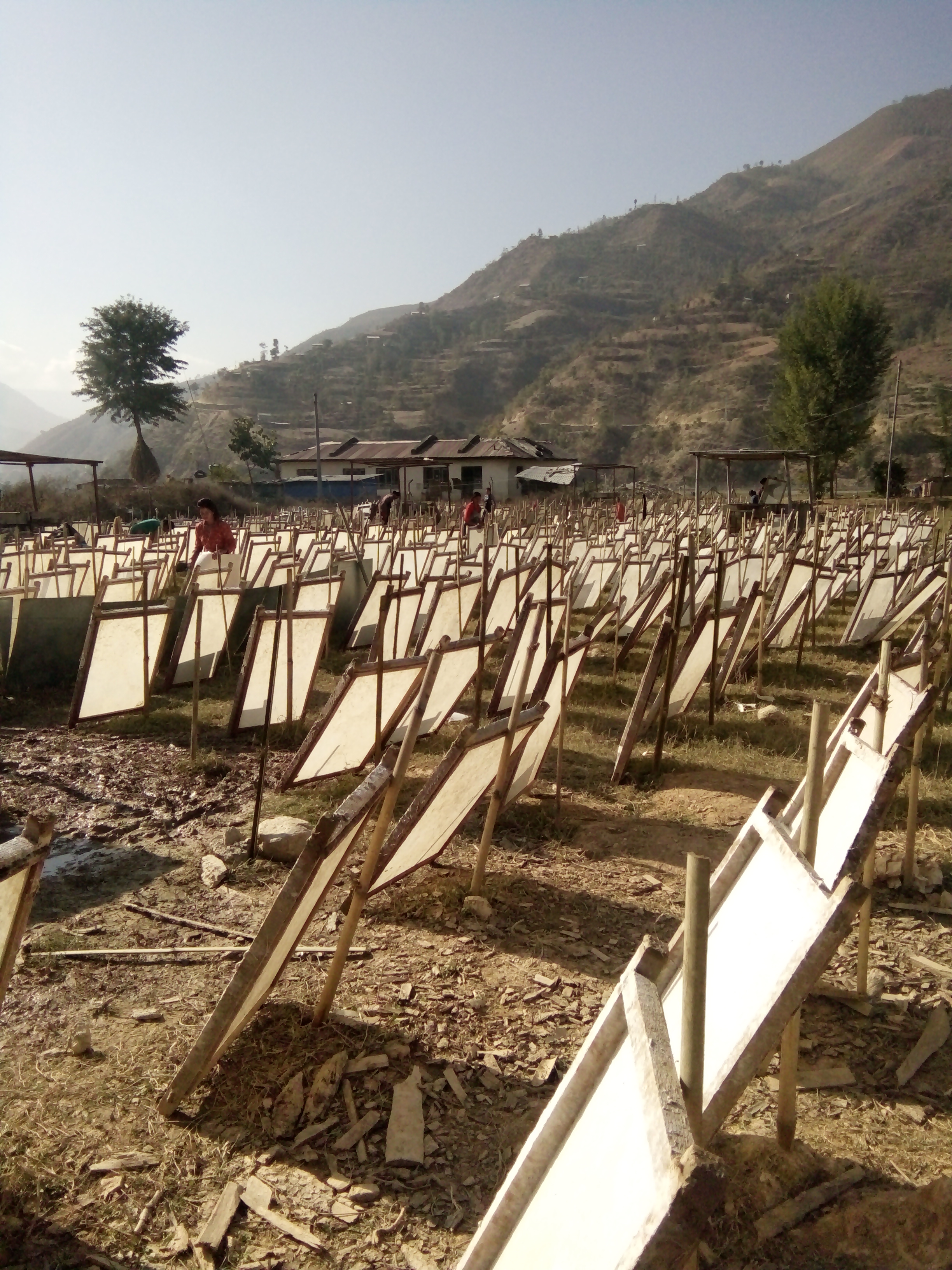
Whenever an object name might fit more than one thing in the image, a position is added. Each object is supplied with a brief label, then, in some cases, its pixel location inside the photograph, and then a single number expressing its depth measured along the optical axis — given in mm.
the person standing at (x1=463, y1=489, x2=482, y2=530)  15212
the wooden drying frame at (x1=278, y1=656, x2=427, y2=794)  4430
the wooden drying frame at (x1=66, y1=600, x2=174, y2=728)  6332
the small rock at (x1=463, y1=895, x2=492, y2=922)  3805
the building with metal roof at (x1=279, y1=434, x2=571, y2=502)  36406
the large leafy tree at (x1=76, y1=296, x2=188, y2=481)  44812
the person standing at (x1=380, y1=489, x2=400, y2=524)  17906
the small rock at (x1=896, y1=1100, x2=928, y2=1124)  2604
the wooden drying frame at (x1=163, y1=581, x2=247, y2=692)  7004
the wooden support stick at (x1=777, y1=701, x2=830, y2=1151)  2115
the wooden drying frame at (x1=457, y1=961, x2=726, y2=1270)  1059
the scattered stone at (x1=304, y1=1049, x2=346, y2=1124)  2611
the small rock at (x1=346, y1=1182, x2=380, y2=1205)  2283
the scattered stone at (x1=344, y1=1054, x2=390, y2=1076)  2770
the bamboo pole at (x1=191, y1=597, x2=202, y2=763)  5781
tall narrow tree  34281
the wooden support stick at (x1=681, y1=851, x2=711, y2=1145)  1396
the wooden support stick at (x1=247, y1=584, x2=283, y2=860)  4391
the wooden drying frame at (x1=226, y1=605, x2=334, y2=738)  5738
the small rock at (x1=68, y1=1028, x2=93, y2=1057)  2854
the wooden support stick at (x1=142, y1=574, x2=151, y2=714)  6504
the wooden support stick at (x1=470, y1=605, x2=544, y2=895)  3750
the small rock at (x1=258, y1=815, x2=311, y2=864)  4395
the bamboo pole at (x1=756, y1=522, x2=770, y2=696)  7730
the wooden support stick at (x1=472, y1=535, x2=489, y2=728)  4918
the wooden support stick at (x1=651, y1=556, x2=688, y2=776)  5617
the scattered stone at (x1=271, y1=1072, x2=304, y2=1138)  2535
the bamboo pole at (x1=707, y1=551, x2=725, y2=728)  6520
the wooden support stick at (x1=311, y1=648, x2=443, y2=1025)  2857
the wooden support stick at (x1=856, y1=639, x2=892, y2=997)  2973
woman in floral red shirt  8906
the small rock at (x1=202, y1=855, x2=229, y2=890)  4188
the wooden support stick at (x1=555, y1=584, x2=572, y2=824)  4898
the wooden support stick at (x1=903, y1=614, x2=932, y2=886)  3713
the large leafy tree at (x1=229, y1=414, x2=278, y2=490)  43906
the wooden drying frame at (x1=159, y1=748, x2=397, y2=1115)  2463
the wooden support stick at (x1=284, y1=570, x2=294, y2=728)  5462
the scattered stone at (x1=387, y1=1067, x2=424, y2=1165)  2426
